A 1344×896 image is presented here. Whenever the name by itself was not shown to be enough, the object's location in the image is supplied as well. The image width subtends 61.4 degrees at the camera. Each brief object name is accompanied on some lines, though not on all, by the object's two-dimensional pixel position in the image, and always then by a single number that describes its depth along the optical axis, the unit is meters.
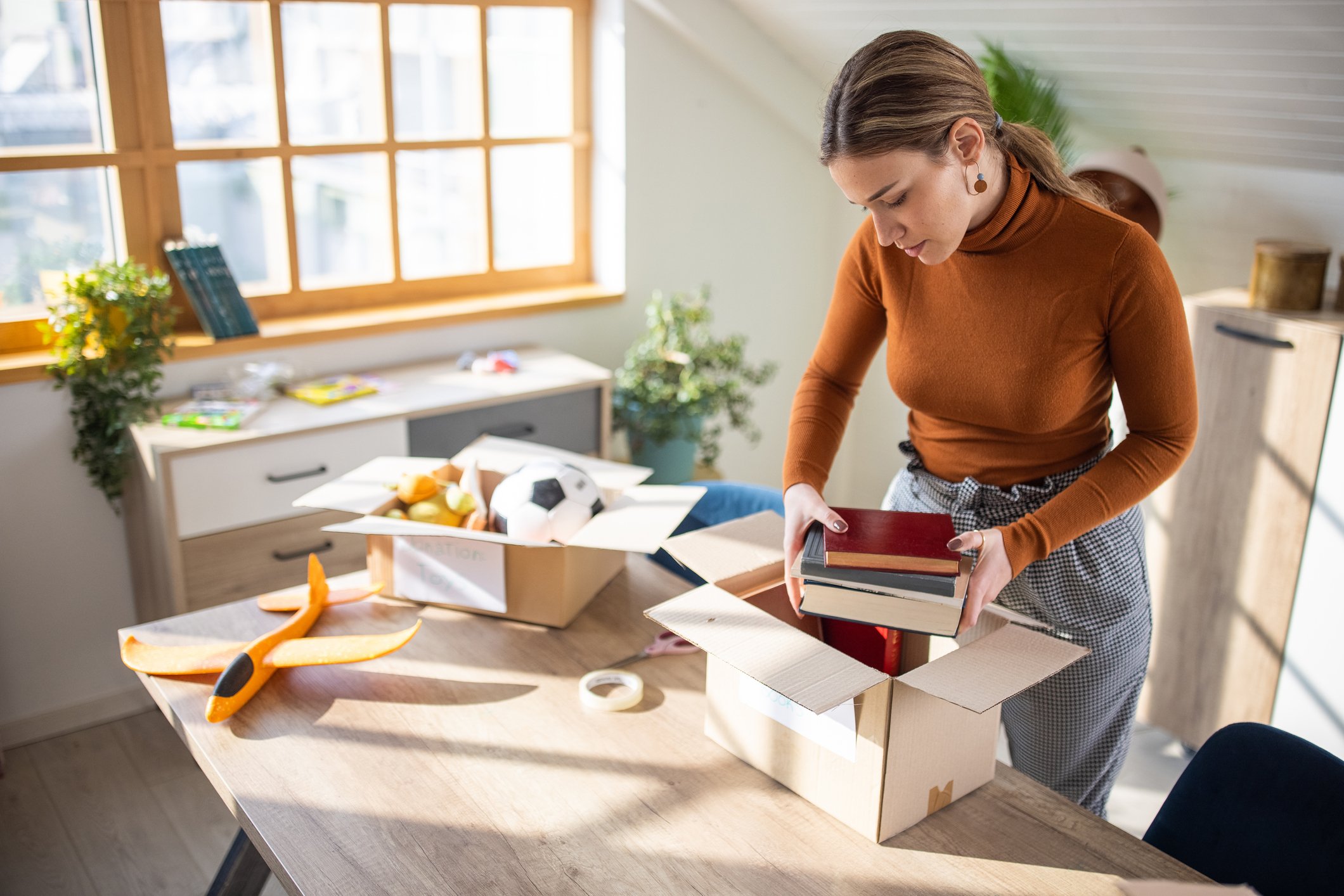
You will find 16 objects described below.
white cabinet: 2.56
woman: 1.38
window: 2.75
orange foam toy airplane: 1.53
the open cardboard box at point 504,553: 1.70
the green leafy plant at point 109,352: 2.61
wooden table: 1.23
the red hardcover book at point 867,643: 1.48
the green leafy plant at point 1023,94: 2.77
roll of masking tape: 1.53
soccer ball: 1.71
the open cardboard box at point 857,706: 1.24
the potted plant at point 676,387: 3.36
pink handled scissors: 1.68
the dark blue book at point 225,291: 2.88
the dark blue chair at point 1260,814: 1.29
